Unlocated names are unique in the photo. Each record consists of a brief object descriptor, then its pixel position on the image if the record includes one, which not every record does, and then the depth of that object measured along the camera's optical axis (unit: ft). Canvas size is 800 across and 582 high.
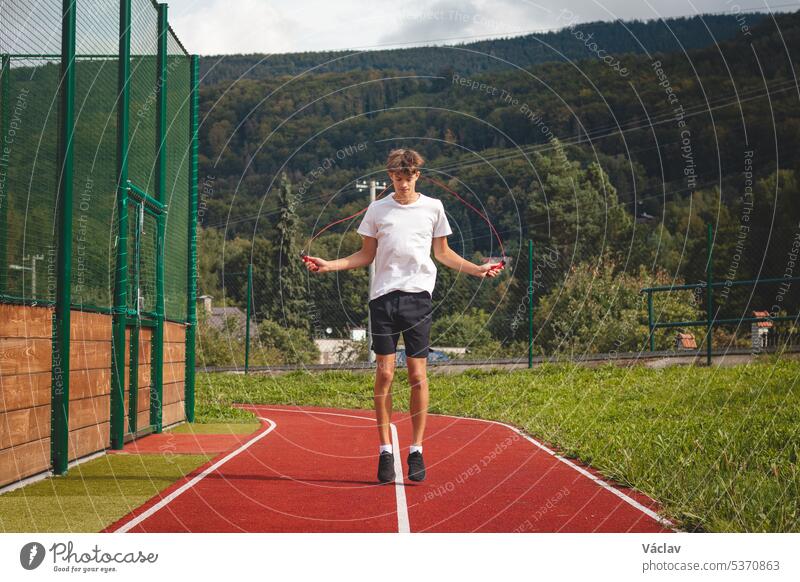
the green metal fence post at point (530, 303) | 70.03
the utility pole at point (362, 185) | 67.74
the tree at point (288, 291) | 105.91
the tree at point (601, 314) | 76.13
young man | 23.34
